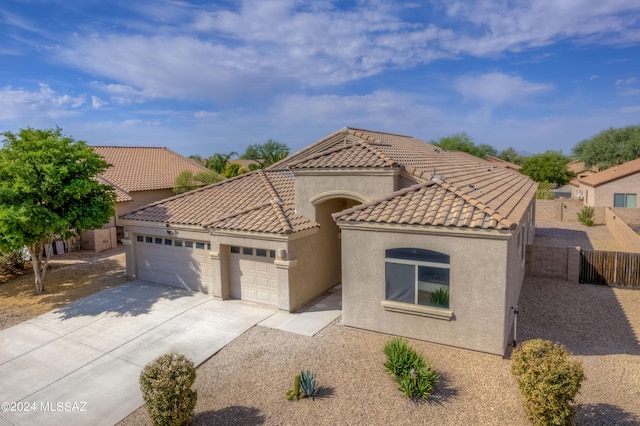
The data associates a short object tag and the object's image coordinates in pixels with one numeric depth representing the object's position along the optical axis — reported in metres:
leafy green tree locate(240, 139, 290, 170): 47.73
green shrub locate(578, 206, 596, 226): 32.47
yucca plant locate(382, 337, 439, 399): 8.89
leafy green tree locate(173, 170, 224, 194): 33.91
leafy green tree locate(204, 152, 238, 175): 49.66
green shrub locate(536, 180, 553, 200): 41.08
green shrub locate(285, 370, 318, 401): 8.98
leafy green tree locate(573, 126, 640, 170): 56.86
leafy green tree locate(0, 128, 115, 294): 14.41
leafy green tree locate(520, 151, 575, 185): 60.16
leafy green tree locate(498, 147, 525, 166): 101.17
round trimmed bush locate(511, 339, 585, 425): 7.18
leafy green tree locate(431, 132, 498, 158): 77.49
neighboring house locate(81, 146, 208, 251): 25.86
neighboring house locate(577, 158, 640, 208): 36.12
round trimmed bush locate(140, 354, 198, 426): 7.53
